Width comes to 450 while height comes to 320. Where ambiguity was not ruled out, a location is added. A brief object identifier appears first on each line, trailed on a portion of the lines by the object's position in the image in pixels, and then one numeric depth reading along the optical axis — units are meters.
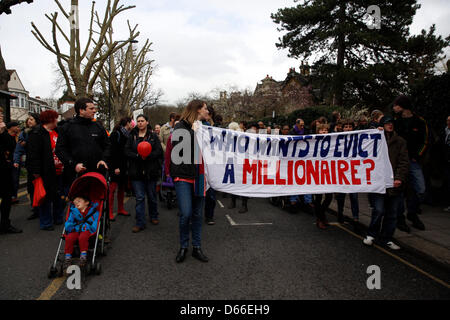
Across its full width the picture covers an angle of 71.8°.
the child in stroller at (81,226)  3.69
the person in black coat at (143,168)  5.49
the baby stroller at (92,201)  3.63
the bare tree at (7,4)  11.44
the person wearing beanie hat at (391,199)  4.50
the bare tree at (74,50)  14.92
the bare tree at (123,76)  31.87
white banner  4.79
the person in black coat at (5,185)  5.25
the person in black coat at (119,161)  6.39
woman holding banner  4.06
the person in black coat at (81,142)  4.70
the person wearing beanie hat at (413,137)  5.22
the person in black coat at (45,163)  5.51
